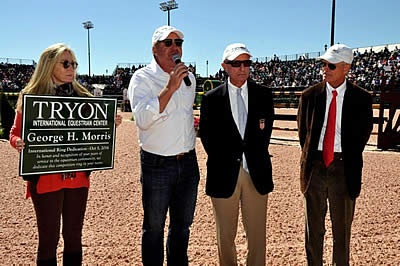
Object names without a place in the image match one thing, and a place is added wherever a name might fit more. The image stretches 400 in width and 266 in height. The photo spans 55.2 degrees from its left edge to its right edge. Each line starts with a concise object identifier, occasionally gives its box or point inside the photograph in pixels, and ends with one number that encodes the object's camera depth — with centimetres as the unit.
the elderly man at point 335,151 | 307
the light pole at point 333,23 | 2423
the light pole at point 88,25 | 6219
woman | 271
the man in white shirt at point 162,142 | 288
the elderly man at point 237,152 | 298
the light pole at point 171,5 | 4937
